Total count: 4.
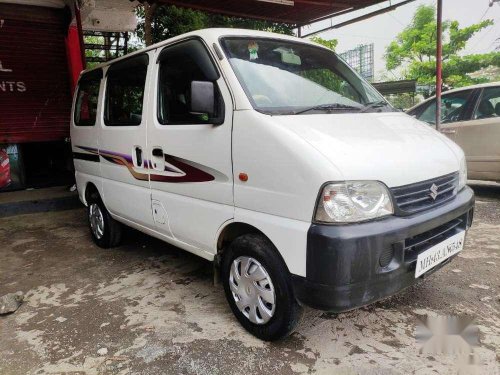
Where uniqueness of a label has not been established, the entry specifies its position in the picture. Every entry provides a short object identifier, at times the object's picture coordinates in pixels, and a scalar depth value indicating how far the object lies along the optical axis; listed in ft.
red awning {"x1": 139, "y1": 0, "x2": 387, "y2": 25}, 20.11
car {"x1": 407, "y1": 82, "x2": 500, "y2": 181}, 17.66
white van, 6.52
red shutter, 23.40
